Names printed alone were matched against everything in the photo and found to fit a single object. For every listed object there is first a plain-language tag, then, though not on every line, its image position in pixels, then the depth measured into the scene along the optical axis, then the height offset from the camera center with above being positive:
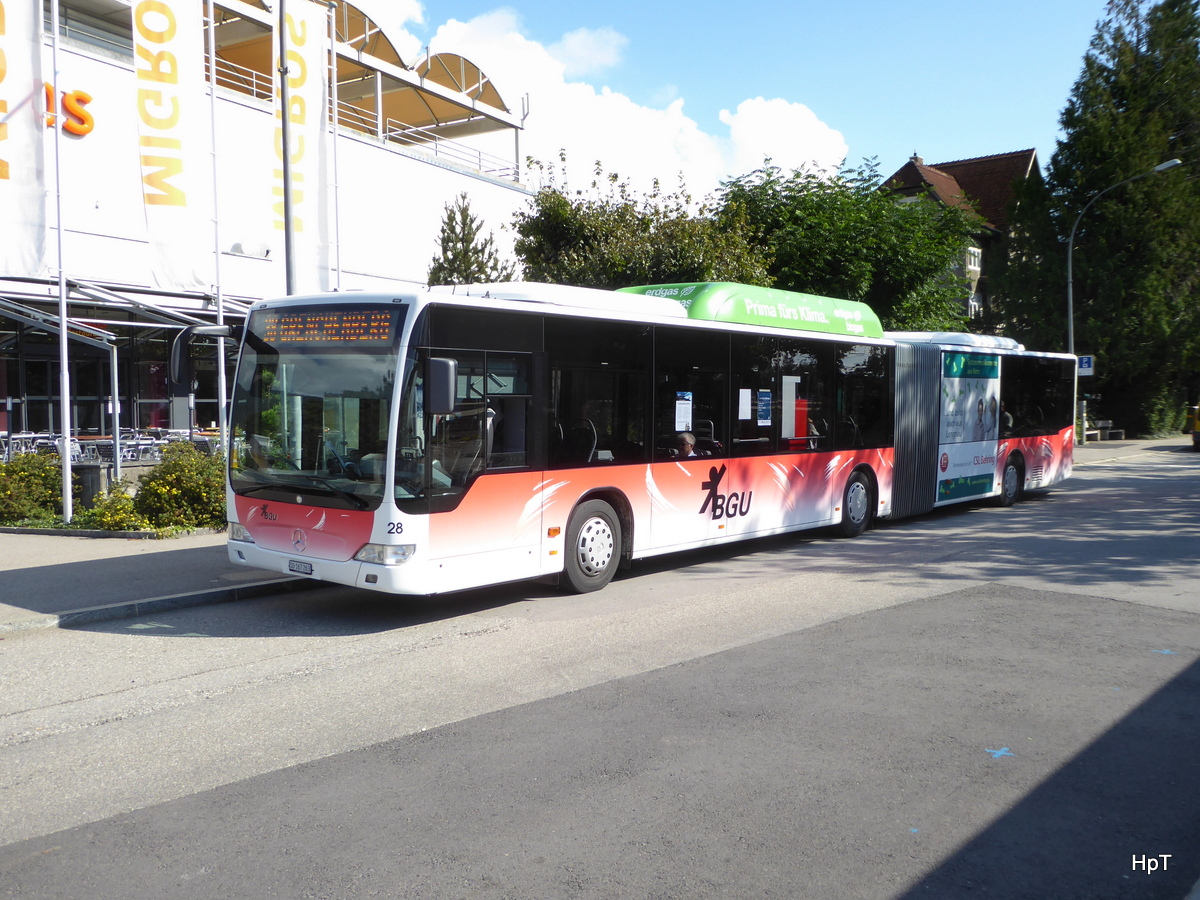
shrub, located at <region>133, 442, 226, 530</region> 12.85 -1.12
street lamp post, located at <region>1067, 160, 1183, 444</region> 29.00 +2.88
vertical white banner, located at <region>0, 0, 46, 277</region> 13.60 +3.81
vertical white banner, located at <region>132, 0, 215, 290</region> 15.55 +4.55
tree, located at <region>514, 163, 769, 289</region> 18.52 +3.30
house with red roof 52.00 +13.03
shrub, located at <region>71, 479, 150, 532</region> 12.72 -1.42
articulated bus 7.80 -0.19
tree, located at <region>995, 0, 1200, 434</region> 37.47 +7.59
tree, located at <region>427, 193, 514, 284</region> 20.80 +3.30
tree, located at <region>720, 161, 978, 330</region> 23.36 +4.19
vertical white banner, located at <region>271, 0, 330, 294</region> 17.72 +5.14
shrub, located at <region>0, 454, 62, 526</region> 13.77 -1.17
